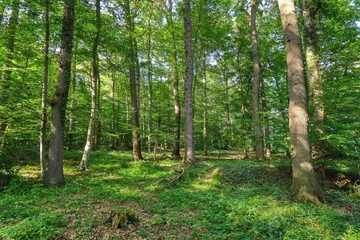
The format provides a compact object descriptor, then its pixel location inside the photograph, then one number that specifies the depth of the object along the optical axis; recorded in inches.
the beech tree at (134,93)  420.5
